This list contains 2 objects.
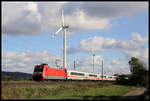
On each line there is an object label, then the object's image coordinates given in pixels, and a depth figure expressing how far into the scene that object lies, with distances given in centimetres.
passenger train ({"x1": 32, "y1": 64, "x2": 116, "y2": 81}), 4568
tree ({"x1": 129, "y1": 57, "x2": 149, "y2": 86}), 2178
